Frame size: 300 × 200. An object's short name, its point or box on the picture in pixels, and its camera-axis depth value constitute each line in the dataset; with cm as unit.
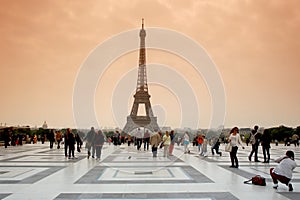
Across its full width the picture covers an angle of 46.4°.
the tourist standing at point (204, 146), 1983
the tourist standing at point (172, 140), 1956
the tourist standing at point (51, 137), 2699
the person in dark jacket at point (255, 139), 1546
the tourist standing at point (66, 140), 1726
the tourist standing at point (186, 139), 2158
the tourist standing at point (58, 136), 2664
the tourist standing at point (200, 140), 2118
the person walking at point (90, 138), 1727
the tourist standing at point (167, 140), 1806
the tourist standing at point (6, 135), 2836
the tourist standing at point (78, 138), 2195
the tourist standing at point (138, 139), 2621
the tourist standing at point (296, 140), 3726
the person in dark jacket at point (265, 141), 1526
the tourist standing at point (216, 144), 2011
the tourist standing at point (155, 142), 1825
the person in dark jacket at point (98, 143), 1706
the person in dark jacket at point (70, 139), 1714
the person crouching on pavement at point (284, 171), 844
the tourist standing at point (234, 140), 1270
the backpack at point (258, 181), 892
